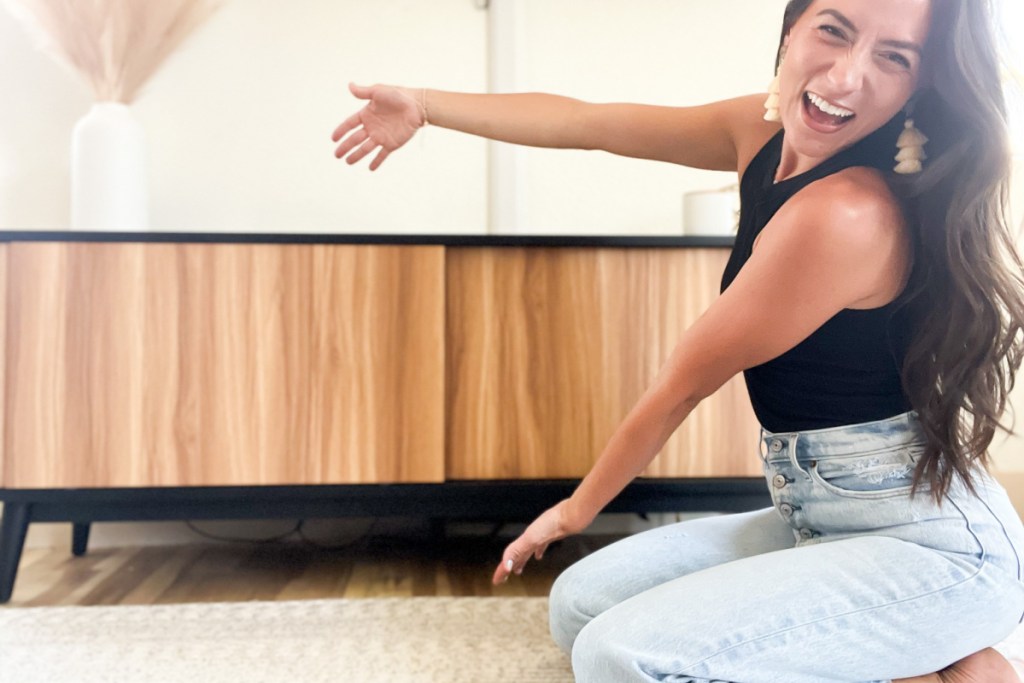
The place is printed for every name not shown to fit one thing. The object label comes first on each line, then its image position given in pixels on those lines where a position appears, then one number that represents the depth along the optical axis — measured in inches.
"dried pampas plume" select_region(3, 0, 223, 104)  72.2
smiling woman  31.7
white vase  71.4
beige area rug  47.4
